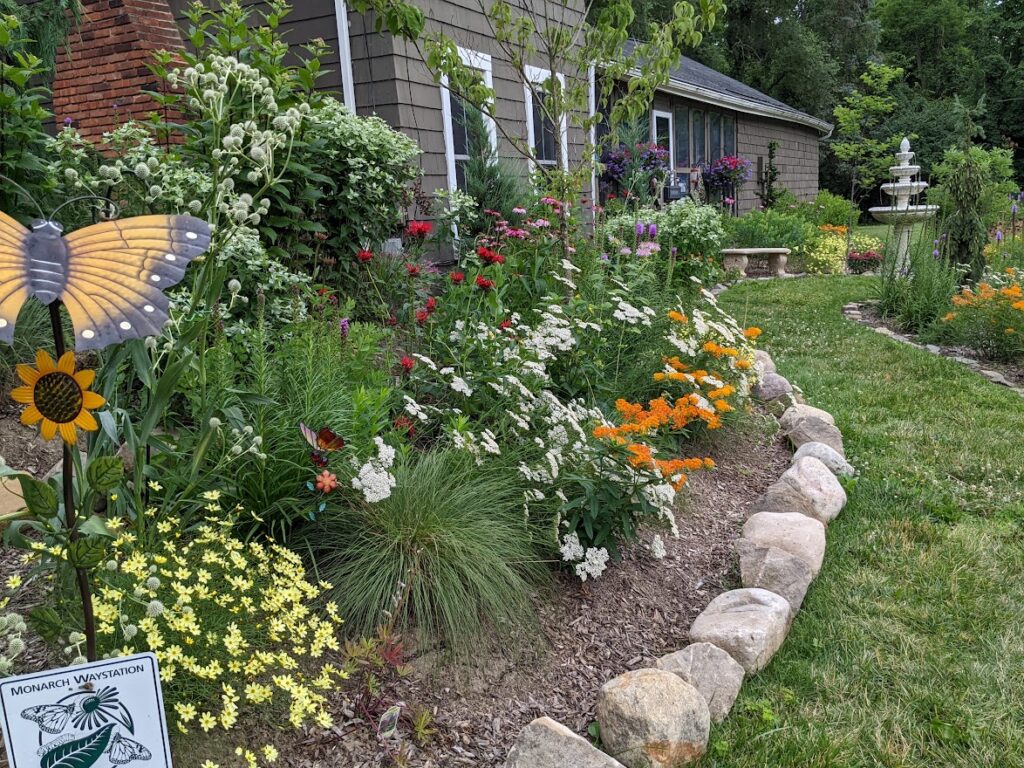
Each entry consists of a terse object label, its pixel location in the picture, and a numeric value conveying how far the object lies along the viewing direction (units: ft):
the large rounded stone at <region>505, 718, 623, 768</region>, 6.33
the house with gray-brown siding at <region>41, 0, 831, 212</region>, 21.40
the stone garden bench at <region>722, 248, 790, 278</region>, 37.45
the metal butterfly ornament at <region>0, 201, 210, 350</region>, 3.82
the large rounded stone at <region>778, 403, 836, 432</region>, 14.99
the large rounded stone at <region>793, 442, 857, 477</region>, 13.09
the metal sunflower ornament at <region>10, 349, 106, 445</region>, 4.17
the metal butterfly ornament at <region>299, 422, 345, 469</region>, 7.55
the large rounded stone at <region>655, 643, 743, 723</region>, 7.59
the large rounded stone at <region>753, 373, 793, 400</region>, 16.19
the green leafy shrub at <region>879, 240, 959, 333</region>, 23.93
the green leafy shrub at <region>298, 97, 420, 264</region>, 15.23
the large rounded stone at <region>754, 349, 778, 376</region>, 17.64
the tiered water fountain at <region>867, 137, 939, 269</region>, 28.09
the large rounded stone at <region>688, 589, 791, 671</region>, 8.22
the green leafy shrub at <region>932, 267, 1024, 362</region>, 20.07
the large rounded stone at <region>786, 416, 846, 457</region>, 14.08
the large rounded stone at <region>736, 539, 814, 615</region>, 9.37
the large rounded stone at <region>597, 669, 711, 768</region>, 6.78
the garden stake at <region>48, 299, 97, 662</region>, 4.46
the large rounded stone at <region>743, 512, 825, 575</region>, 10.05
